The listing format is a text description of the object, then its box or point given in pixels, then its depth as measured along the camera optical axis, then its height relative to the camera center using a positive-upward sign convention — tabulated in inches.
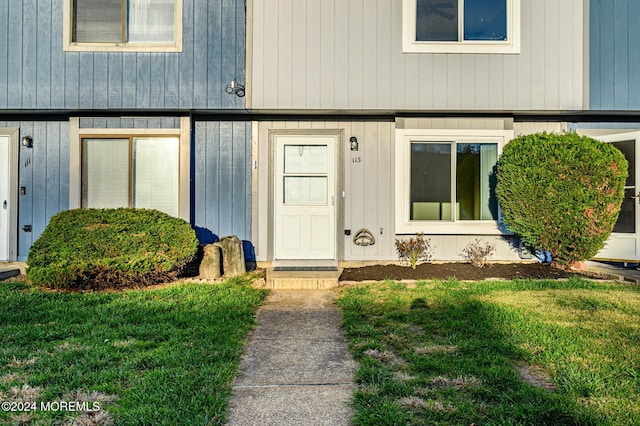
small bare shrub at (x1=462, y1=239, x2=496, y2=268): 288.0 -27.2
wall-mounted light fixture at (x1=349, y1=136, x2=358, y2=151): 303.0 +46.0
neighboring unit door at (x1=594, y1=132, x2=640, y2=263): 299.9 -4.0
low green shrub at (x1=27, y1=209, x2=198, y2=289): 234.5 -21.7
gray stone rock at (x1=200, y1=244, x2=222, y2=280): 268.1 -32.3
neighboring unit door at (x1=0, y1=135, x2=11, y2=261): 303.1 +9.7
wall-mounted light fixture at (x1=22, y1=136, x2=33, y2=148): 303.0 +45.9
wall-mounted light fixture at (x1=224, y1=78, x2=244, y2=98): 281.7 +75.8
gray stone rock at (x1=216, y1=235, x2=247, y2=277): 276.7 -29.7
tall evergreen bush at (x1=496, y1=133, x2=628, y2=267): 257.8 +12.0
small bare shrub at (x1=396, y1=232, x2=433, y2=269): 285.7 -25.0
